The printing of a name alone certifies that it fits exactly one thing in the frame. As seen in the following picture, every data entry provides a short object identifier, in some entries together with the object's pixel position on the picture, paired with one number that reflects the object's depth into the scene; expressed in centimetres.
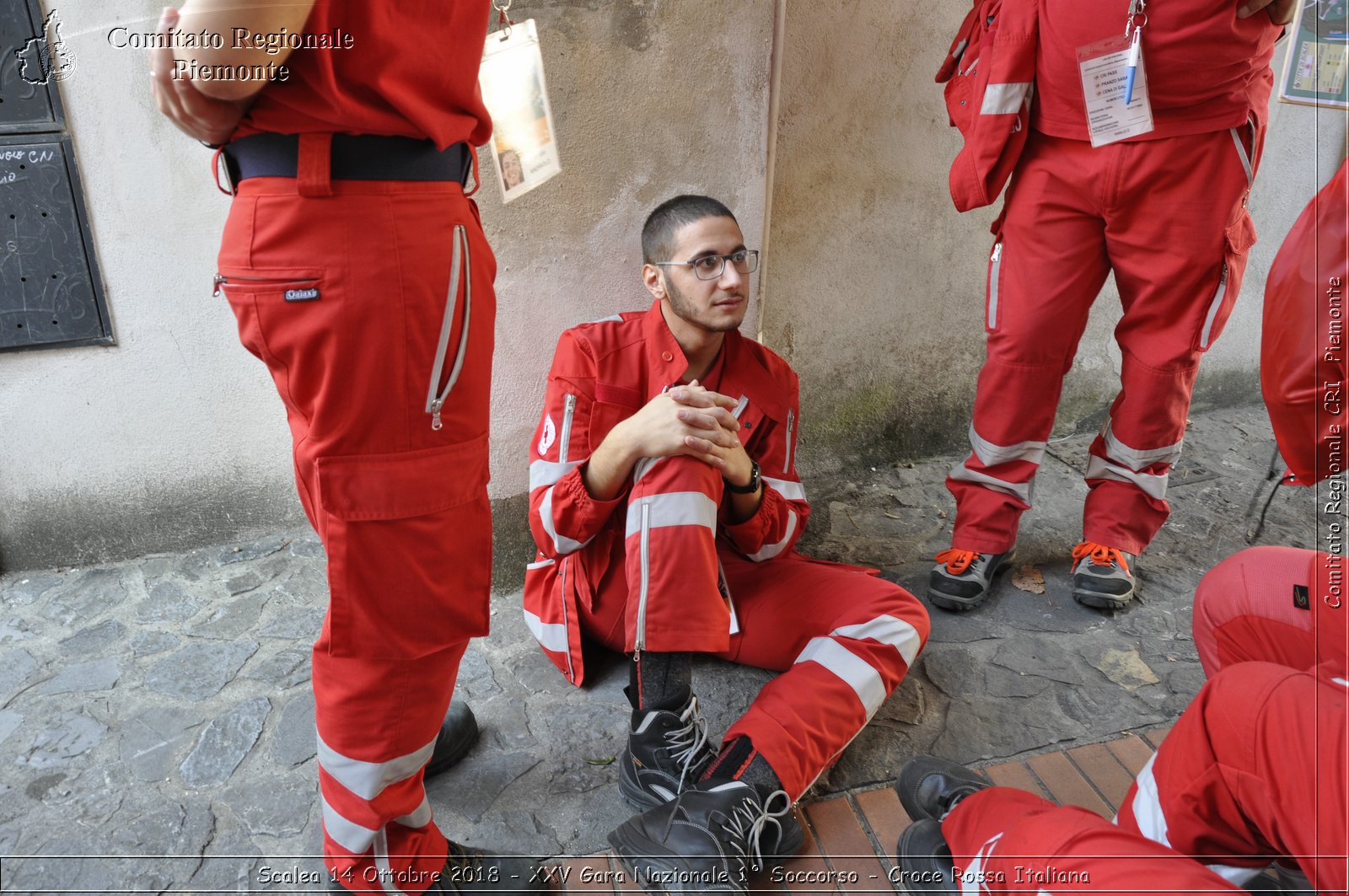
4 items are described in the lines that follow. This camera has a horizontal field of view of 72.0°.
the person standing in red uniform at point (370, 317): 122
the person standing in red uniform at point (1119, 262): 221
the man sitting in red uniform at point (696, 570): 178
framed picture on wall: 334
